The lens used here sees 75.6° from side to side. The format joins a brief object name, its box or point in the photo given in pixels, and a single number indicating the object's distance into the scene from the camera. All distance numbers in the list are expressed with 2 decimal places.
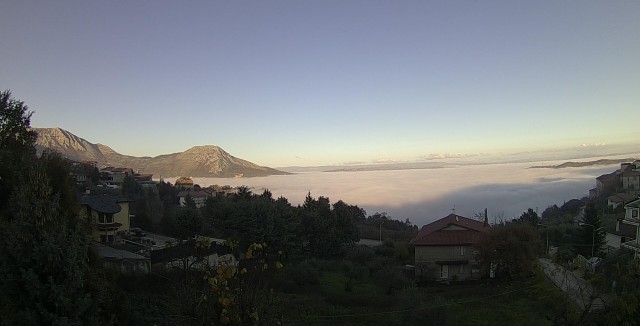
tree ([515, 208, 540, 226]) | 37.82
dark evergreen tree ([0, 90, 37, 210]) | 13.18
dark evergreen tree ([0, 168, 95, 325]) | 5.99
